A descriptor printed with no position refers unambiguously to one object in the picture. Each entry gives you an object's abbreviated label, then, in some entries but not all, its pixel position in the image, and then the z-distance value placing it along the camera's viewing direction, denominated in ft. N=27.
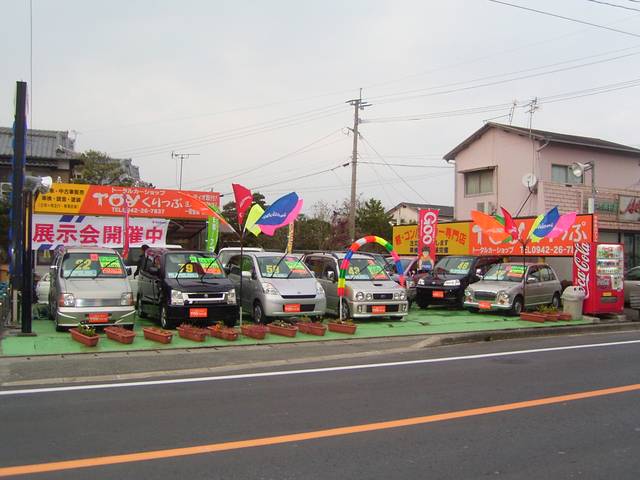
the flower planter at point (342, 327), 42.77
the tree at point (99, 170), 124.67
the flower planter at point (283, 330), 40.68
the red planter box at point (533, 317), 51.06
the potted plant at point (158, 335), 36.60
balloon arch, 46.01
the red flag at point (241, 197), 44.04
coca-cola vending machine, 54.49
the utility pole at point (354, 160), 99.55
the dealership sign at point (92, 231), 70.38
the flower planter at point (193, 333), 37.81
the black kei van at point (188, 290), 41.57
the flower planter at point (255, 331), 39.52
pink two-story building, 90.17
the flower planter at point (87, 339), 34.58
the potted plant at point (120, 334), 35.96
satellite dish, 87.76
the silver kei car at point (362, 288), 48.29
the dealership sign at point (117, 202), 74.02
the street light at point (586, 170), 84.79
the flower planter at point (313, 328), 41.60
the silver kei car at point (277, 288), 44.32
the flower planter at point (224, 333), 38.52
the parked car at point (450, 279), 60.08
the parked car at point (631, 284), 61.08
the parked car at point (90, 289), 38.88
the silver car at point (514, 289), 54.80
